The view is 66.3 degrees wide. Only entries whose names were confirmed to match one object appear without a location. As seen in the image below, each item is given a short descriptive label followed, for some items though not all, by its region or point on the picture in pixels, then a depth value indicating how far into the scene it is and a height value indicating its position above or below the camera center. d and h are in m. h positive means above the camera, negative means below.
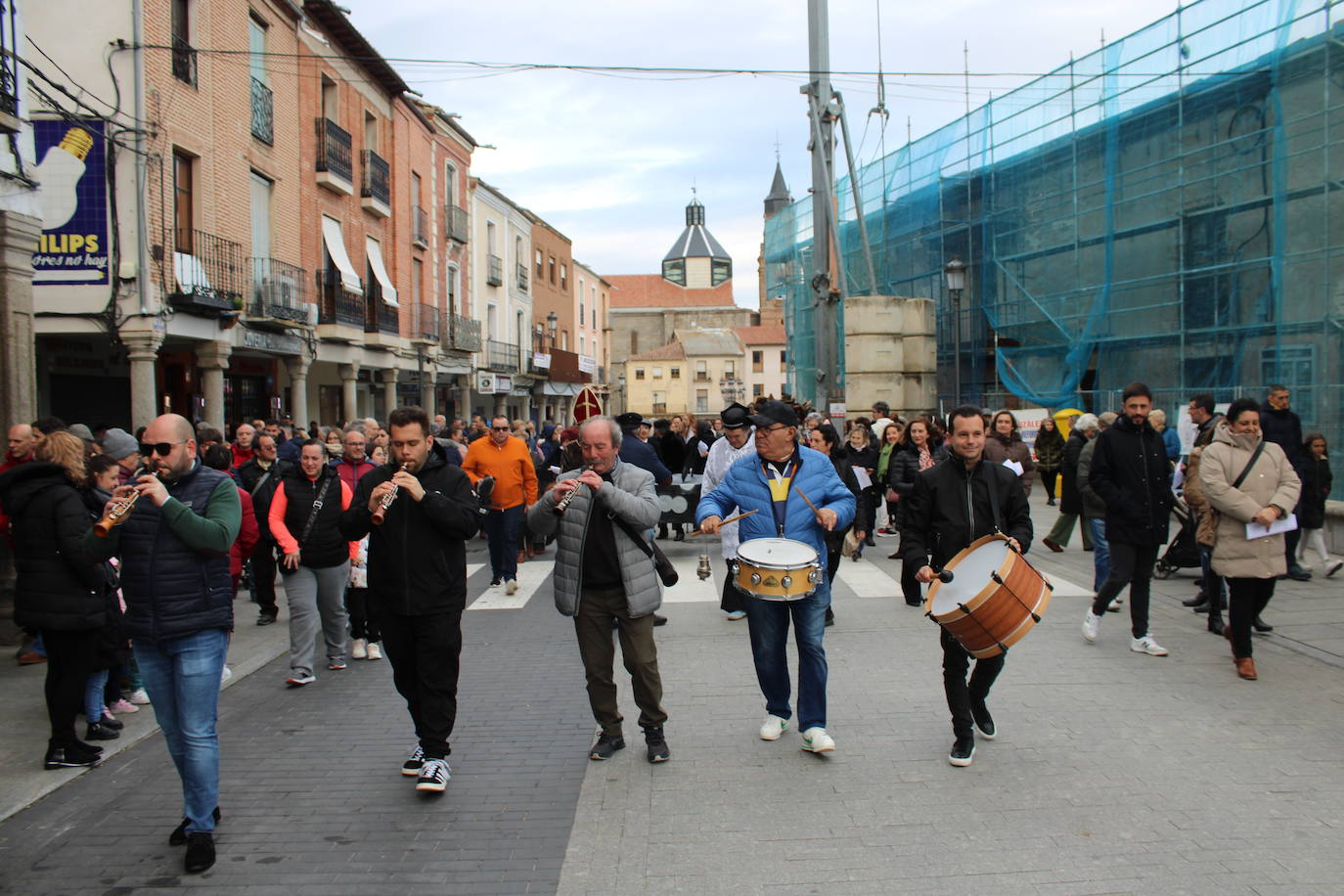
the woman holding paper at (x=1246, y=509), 6.42 -0.58
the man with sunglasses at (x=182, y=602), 4.15 -0.70
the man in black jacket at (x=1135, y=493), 6.92 -0.53
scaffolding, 13.82 +3.38
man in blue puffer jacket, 5.20 -0.49
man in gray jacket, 5.11 -0.76
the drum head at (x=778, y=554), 4.97 -0.65
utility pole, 16.25 +3.70
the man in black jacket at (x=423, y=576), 4.84 -0.71
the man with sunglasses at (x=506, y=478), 10.44 -0.54
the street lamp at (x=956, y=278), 18.30 +2.52
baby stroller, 10.02 -1.36
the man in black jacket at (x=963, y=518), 5.09 -0.51
